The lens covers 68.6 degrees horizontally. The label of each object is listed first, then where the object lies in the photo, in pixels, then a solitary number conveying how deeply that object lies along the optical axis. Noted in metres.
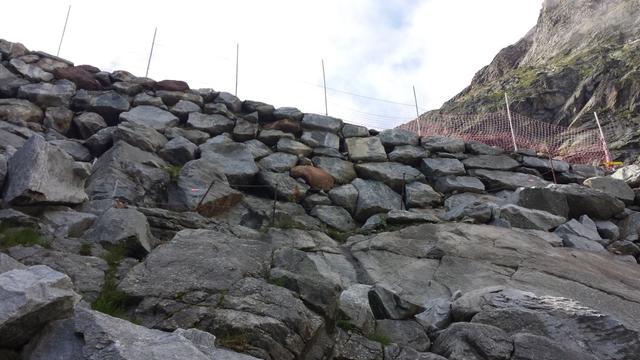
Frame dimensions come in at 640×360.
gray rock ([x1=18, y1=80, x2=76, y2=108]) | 12.29
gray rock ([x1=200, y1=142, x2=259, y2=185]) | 11.30
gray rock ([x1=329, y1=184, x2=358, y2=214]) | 11.50
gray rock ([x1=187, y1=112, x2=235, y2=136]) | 13.22
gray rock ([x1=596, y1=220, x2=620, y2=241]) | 10.93
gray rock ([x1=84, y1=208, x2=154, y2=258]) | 6.37
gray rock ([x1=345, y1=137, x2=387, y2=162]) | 13.66
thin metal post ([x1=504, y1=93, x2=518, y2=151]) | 16.33
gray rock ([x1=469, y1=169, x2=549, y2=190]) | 13.54
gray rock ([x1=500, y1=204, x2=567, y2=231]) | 10.48
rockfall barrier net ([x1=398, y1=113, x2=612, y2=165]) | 18.00
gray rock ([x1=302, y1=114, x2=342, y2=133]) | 14.60
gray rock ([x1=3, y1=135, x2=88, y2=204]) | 6.61
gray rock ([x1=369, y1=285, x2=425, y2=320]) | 6.37
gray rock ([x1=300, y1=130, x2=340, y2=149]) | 13.90
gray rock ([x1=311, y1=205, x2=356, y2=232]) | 10.67
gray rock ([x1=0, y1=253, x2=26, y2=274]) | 4.63
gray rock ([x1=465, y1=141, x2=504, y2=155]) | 14.91
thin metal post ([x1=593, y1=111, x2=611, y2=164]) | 18.98
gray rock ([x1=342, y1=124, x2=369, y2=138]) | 14.72
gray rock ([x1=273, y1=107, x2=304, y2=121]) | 14.69
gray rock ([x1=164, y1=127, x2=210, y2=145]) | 12.42
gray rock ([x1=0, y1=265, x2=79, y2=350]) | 3.59
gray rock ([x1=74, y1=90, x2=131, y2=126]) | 12.86
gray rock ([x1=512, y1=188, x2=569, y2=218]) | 11.33
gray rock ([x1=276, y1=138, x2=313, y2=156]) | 13.16
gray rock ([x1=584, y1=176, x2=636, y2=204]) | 12.80
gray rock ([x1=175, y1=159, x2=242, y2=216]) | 9.29
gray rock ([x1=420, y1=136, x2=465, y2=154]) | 14.70
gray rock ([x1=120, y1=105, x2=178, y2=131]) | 12.65
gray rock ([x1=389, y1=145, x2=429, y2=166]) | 13.93
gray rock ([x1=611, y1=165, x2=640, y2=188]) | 13.32
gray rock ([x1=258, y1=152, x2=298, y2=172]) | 12.21
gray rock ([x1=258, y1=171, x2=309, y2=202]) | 11.12
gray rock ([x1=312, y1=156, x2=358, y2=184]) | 12.59
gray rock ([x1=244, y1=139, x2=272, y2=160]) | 12.61
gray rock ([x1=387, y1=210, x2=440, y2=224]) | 10.22
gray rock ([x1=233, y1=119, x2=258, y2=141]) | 13.31
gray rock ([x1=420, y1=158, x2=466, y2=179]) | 13.49
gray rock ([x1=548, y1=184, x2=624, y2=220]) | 11.62
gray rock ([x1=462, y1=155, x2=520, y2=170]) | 14.17
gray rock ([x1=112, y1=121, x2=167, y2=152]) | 10.73
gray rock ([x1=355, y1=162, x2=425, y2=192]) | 12.77
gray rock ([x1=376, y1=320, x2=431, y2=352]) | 5.69
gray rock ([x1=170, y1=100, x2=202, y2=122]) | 13.59
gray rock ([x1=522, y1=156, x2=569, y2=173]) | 14.88
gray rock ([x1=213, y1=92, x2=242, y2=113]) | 14.68
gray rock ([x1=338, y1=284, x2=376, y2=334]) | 5.72
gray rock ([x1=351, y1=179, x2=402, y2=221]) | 11.38
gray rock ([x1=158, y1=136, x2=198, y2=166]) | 11.14
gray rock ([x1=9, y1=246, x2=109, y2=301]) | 5.10
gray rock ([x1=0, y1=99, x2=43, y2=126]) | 11.30
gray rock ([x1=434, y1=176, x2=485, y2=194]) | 12.99
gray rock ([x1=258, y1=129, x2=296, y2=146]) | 13.55
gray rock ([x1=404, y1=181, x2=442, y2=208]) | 12.22
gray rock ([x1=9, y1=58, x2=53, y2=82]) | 13.12
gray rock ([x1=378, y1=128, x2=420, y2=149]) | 14.66
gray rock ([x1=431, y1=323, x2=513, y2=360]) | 4.94
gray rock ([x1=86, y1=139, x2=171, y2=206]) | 8.64
